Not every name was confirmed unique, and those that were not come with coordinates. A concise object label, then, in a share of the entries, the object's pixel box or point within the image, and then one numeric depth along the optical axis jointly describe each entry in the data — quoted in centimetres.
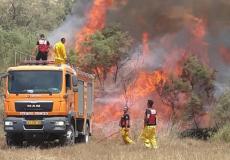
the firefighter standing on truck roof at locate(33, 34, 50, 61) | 2269
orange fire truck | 1917
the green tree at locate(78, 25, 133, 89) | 3843
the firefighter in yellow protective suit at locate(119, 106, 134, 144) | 2206
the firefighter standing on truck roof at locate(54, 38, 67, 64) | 2178
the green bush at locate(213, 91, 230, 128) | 3312
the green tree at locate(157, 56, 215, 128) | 3875
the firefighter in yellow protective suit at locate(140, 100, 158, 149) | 1950
